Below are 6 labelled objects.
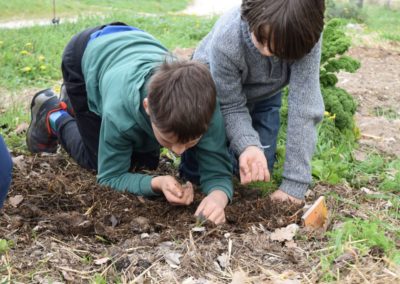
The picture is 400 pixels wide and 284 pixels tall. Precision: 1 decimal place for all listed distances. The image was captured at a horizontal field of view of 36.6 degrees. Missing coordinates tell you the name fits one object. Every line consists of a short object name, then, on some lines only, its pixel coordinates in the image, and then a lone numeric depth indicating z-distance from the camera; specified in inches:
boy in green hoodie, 99.4
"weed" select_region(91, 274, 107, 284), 89.7
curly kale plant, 160.6
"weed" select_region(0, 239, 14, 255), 95.7
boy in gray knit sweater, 114.3
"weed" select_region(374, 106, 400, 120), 203.2
